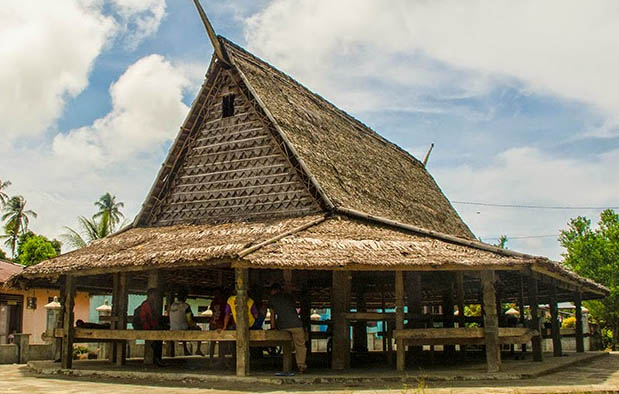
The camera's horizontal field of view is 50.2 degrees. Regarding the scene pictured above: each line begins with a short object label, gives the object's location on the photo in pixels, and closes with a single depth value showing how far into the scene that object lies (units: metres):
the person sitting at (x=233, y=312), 10.70
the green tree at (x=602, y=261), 25.50
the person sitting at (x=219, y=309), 12.89
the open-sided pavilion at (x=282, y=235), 10.31
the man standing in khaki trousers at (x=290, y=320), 10.56
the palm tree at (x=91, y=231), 33.25
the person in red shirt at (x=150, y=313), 12.38
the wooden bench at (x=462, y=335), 10.43
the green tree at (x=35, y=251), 31.17
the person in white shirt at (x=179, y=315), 12.18
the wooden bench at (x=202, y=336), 10.28
